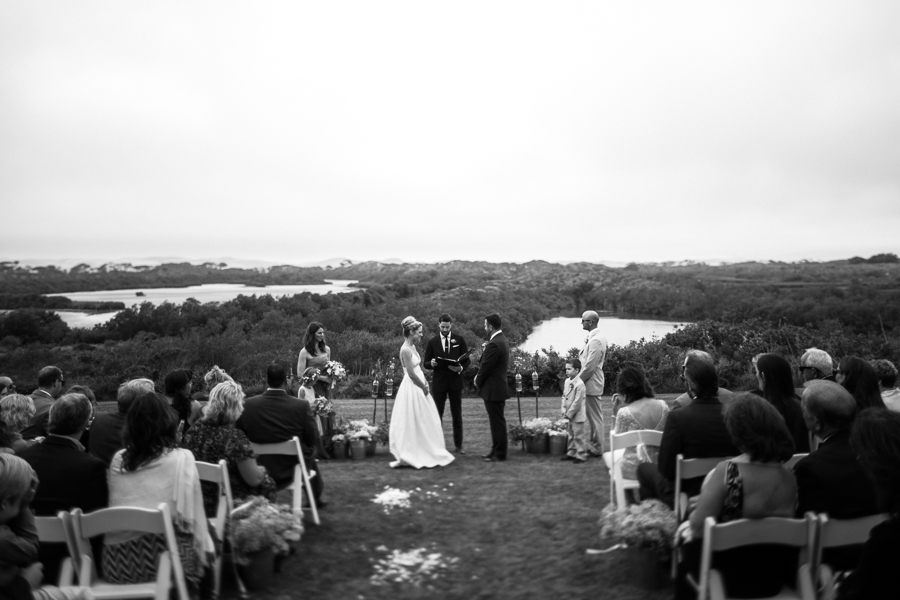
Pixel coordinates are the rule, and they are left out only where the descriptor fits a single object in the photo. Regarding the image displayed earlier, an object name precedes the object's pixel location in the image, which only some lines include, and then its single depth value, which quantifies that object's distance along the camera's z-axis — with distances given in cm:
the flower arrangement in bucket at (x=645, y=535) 405
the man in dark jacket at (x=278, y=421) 550
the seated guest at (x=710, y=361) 477
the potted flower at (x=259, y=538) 429
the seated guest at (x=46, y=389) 617
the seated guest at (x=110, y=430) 488
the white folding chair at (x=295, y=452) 536
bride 776
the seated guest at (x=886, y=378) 582
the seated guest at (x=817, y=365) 592
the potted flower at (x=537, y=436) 843
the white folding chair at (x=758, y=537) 306
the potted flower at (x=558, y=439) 830
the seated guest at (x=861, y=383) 481
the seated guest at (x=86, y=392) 574
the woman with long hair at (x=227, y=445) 477
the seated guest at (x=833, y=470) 328
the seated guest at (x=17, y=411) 535
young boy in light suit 785
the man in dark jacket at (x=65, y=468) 374
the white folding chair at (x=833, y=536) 311
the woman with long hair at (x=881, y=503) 228
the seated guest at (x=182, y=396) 589
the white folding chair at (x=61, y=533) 329
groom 802
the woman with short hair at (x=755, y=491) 328
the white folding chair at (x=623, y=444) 492
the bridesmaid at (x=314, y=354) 892
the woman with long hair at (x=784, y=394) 473
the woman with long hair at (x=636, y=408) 565
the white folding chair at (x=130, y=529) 329
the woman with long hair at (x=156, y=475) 374
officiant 834
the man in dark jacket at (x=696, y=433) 427
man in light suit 793
